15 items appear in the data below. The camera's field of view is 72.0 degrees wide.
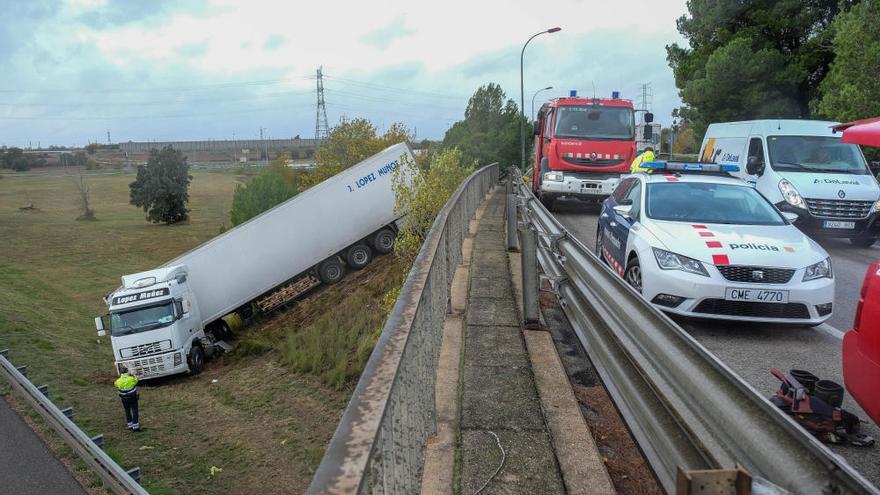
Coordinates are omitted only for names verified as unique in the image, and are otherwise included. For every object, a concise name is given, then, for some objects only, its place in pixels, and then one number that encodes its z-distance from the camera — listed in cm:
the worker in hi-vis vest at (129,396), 1188
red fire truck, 1605
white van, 1142
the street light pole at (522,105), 3503
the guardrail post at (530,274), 554
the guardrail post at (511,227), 962
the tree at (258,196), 3684
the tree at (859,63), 1777
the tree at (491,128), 4075
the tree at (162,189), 5006
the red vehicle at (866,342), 318
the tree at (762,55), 2788
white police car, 588
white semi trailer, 1661
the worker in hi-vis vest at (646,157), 1330
